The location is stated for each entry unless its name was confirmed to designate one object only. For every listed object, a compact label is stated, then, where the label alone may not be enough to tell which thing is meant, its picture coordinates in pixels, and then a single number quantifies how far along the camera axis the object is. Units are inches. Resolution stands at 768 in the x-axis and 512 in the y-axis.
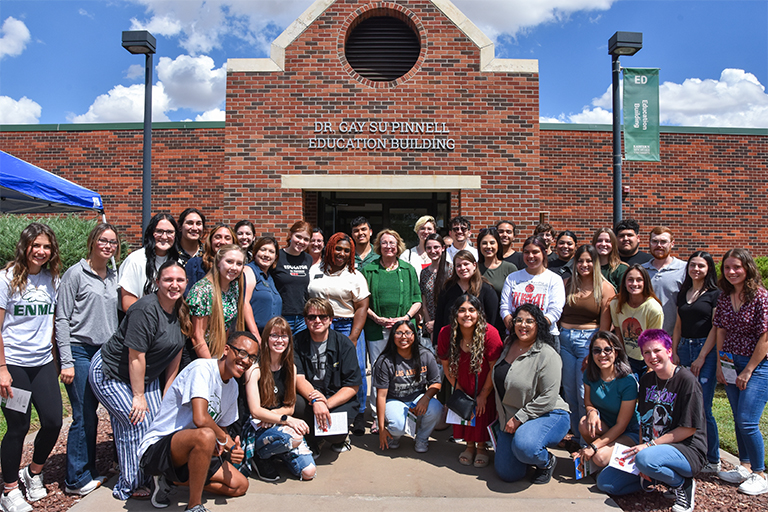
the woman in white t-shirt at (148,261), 148.2
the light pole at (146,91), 299.4
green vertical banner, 302.5
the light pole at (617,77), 281.1
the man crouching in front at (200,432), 124.3
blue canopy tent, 265.6
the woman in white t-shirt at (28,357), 132.2
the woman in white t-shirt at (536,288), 171.3
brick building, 326.6
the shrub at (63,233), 350.3
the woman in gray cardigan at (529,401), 147.6
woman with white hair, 215.3
